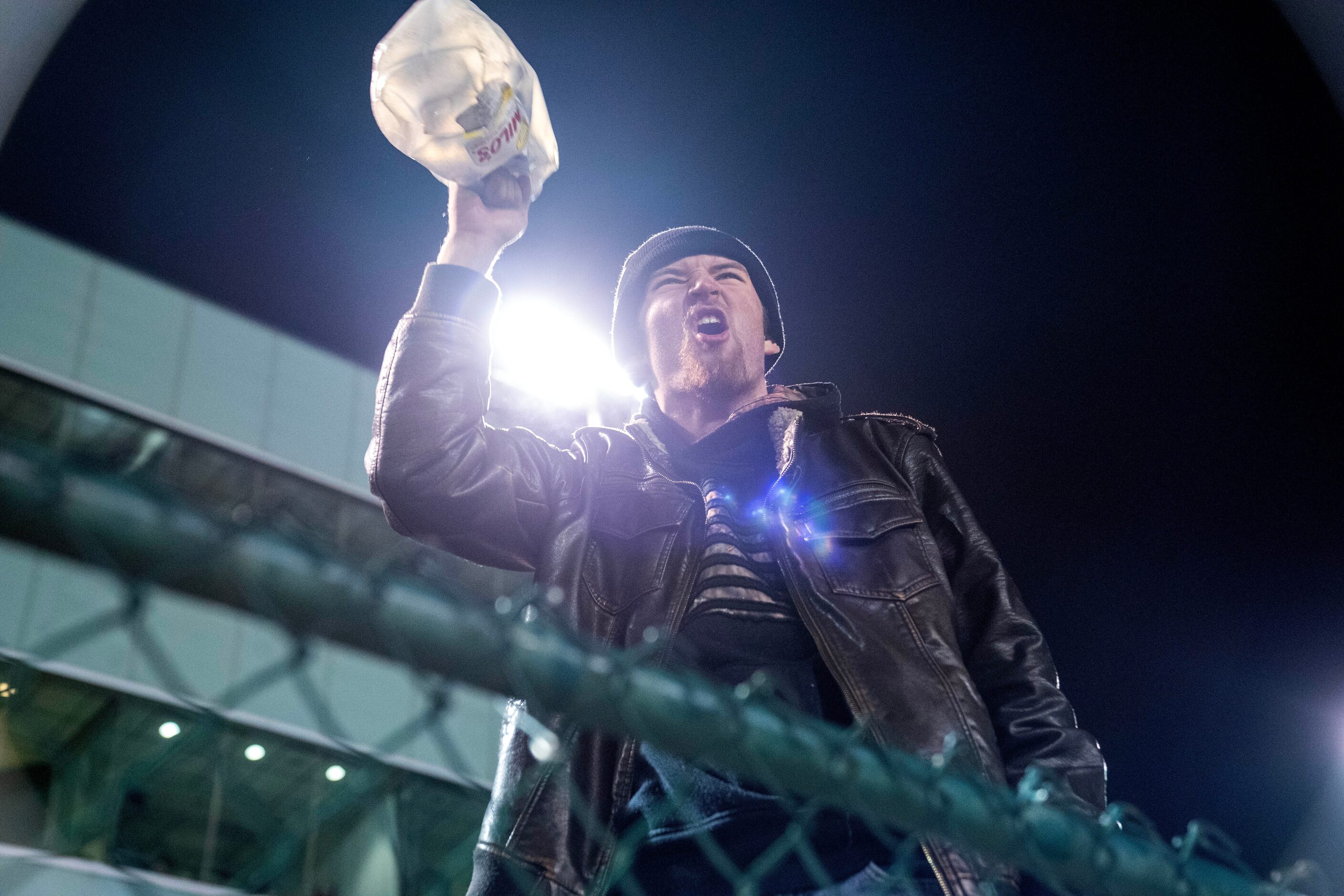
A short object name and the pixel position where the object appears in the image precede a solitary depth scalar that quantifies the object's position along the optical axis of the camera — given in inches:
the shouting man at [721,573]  72.6
